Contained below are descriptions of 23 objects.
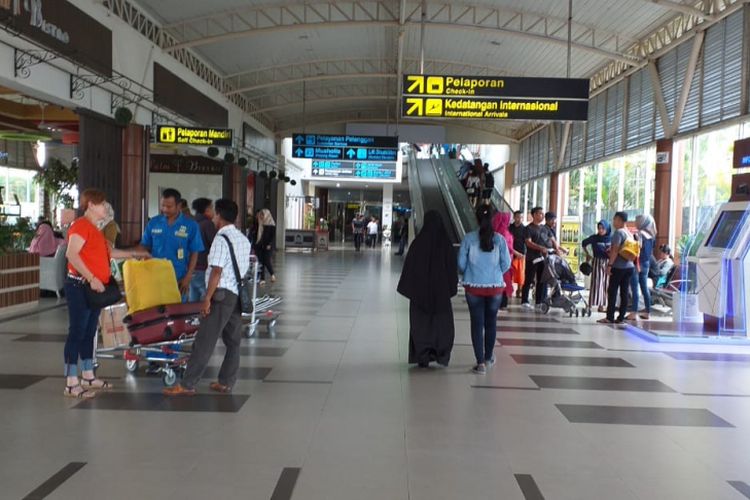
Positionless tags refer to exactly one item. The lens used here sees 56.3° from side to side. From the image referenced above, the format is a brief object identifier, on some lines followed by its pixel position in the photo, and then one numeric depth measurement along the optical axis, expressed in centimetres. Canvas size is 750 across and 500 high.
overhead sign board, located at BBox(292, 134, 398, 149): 2166
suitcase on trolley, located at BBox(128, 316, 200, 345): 566
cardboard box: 624
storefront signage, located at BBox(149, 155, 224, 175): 2358
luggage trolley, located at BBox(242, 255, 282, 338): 819
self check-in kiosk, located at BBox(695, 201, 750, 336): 864
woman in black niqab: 646
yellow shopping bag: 569
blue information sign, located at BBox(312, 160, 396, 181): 3628
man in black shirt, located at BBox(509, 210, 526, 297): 1209
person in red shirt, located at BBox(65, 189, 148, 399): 517
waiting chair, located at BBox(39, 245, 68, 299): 1159
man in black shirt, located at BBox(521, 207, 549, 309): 1146
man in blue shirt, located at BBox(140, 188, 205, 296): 656
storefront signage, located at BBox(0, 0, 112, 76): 948
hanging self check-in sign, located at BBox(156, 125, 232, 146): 1528
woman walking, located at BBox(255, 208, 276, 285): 1367
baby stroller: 1096
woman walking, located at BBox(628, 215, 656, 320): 1061
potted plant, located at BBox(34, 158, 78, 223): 1992
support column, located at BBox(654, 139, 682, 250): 1488
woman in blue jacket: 655
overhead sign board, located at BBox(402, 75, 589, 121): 1111
